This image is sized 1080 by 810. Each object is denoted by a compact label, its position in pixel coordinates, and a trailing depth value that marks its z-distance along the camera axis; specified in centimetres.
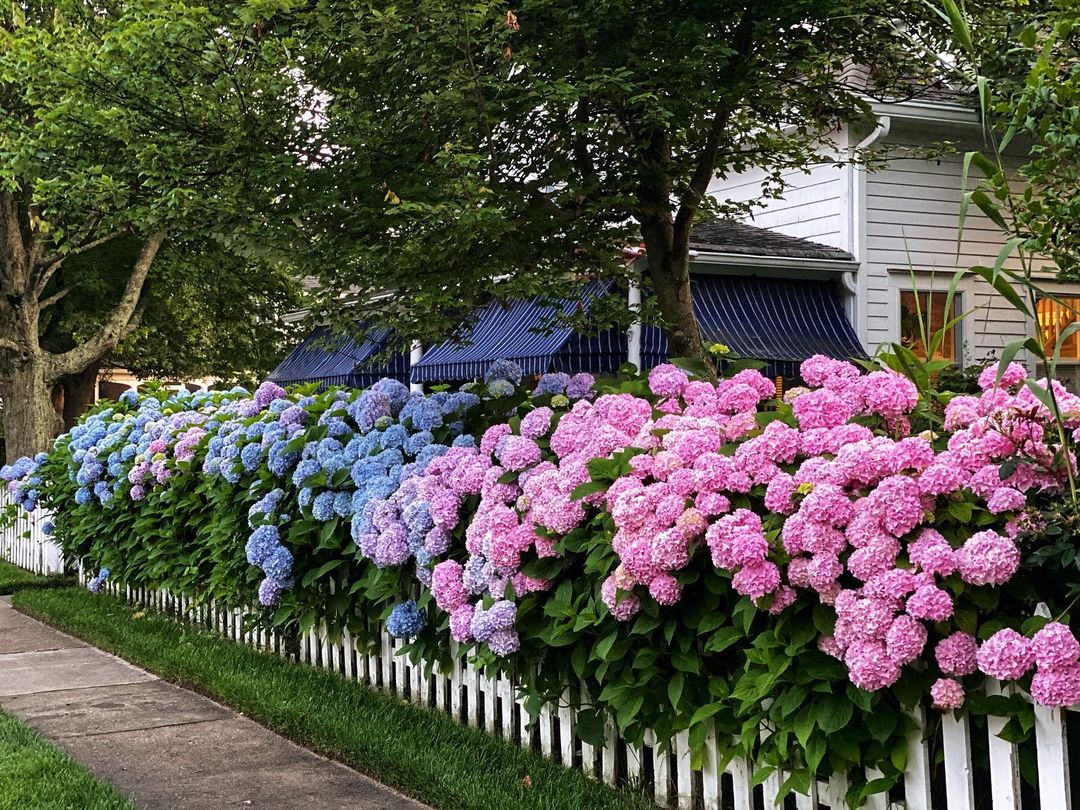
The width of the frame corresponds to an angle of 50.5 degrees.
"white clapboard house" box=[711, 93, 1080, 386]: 1280
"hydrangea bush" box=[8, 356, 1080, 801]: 308
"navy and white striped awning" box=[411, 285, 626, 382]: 1152
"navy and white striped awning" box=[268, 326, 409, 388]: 1522
